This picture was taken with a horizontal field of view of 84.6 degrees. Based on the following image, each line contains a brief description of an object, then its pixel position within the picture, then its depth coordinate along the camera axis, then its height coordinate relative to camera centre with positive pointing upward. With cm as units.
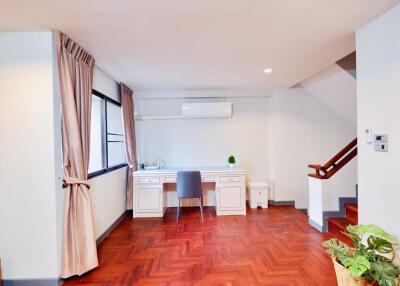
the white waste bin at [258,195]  427 -108
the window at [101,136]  322 +12
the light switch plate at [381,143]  180 -5
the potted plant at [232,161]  421 -40
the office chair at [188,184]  362 -72
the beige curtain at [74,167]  209 -24
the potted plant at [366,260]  149 -88
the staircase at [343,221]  284 -113
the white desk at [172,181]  384 -86
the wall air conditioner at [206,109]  434 +63
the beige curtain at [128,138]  385 +8
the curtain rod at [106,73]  301 +104
